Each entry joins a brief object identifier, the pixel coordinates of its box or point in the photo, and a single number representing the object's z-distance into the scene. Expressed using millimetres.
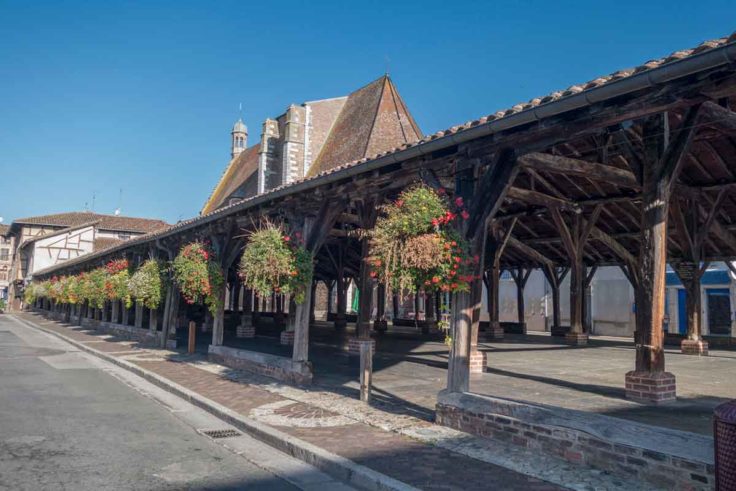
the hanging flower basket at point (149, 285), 14773
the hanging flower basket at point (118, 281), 16703
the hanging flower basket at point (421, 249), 5750
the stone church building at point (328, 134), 25297
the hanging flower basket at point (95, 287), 19417
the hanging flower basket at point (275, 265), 8344
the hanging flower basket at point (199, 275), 11500
